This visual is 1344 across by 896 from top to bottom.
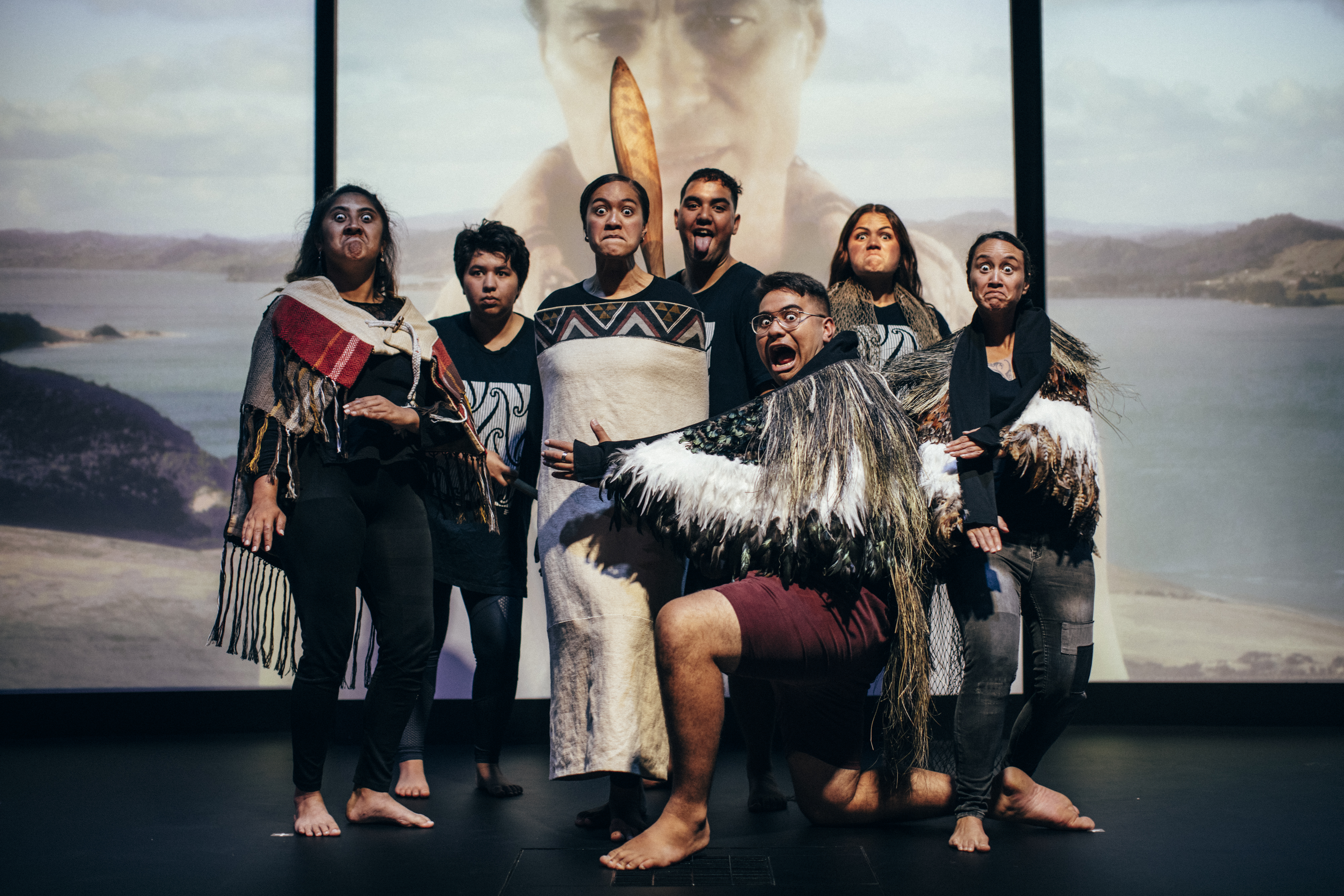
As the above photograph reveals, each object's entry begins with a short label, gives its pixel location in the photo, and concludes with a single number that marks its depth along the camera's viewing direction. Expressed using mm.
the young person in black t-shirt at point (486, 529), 3074
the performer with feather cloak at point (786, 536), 2270
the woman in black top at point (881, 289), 3092
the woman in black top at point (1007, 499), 2512
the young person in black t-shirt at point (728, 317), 2850
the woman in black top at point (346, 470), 2551
